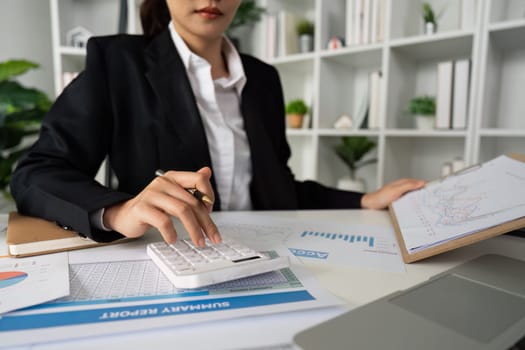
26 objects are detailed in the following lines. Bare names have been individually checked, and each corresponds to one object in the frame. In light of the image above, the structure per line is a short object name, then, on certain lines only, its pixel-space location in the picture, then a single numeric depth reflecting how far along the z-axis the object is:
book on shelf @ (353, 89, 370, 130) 1.80
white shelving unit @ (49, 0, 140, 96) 2.02
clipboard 0.46
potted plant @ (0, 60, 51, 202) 1.88
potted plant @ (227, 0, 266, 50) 2.07
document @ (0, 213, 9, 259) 0.51
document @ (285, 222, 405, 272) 0.51
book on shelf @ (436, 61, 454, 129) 1.49
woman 0.54
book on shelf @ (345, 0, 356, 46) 1.76
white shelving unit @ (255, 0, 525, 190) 1.41
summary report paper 0.31
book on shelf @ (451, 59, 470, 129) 1.45
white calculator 0.39
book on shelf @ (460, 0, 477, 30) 1.58
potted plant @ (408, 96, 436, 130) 1.57
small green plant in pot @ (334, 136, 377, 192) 1.84
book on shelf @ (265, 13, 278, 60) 2.06
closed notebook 0.50
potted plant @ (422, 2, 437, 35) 1.58
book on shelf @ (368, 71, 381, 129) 1.73
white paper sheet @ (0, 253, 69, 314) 0.35
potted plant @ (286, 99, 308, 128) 2.00
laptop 0.28
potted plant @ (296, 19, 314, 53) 1.97
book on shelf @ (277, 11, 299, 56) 2.02
